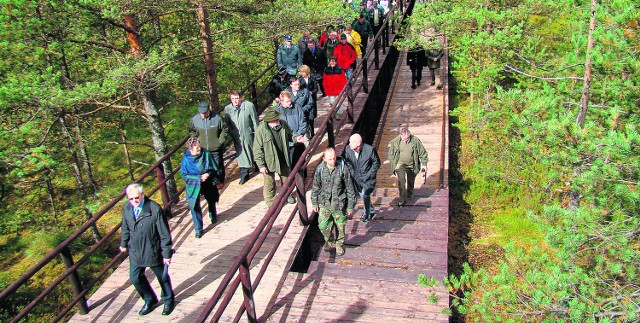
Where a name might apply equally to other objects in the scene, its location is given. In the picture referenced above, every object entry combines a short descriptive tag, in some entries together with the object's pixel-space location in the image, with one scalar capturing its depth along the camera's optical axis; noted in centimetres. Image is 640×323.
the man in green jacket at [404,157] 752
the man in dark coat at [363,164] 674
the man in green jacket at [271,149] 703
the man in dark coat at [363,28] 1404
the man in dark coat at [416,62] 1321
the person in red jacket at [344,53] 1110
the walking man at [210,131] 759
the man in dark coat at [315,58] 1146
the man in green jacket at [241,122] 804
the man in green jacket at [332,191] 598
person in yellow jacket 1203
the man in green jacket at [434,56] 1210
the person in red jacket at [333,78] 1038
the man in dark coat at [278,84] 1012
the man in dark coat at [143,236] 518
